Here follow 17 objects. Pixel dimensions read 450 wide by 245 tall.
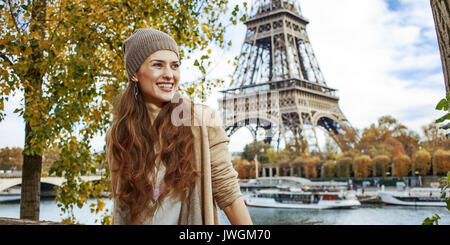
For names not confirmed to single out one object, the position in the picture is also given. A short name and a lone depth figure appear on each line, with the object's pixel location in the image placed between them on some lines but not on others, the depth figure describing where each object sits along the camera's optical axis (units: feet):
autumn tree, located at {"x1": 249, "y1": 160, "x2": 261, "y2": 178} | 110.69
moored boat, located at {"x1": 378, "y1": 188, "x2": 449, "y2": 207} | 68.76
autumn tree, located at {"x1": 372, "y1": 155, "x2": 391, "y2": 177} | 88.99
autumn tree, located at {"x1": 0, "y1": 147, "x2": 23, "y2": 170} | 67.77
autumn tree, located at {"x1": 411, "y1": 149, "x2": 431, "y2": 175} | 82.79
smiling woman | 3.70
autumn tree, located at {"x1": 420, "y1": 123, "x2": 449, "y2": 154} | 88.02
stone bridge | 55.48
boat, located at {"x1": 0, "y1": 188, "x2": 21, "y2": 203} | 80.54
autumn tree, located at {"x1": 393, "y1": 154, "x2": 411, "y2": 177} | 87.51
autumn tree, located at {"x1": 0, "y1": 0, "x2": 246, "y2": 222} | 11.82
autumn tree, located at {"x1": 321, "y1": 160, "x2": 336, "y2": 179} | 97.08
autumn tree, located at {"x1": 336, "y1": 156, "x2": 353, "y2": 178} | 93.71
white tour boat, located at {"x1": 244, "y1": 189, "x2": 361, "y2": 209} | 73.67
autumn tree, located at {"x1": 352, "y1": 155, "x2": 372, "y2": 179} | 91.50
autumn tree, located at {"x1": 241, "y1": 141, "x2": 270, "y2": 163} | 102.89
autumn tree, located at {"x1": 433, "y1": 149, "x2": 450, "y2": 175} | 79.71
